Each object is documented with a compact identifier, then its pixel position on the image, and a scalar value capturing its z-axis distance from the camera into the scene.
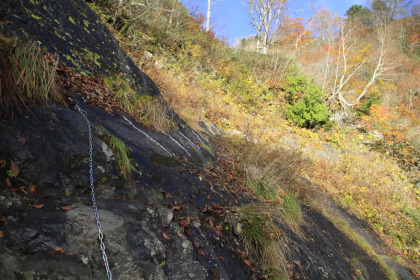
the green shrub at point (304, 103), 12.34
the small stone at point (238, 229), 2.62
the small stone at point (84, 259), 1.34
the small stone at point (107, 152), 2.22
